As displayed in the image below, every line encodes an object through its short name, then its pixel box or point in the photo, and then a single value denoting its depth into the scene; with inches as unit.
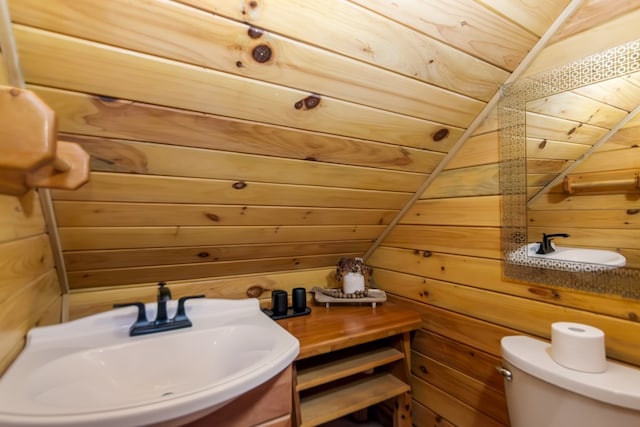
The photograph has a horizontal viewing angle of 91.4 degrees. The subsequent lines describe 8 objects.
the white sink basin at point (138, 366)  25.0
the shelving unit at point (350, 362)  45.9
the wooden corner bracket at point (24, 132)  16.8
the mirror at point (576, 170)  34.8
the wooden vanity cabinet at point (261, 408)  32.6
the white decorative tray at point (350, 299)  60.8
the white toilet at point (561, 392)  29.4
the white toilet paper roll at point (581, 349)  32.2
